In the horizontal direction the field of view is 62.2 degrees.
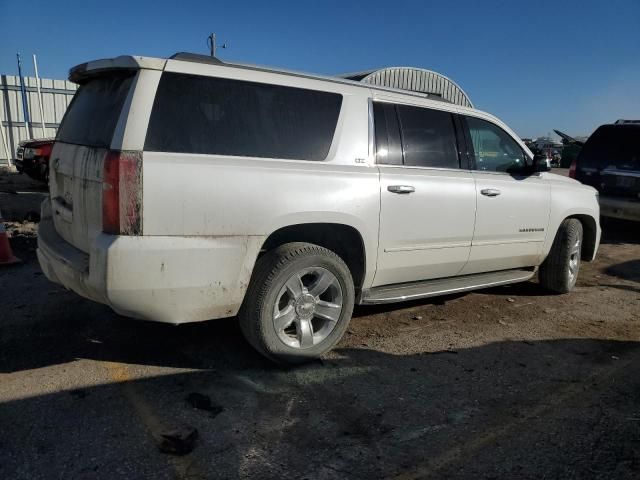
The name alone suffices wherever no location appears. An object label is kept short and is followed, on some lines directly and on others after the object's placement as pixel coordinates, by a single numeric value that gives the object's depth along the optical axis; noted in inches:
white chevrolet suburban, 119.7
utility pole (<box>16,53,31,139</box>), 673.5
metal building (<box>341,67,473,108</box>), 705.0
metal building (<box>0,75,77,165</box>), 675.4
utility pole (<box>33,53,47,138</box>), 692.1
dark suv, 339.6
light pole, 891.4
